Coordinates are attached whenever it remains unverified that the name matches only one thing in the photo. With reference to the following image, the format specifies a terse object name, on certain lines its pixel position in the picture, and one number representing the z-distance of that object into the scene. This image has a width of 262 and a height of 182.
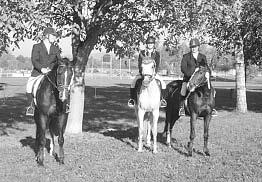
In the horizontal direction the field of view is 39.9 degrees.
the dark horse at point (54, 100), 8.61
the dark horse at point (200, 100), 9.82
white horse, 9.77
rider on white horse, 10.32
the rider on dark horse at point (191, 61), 10.38
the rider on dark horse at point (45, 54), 9.44
